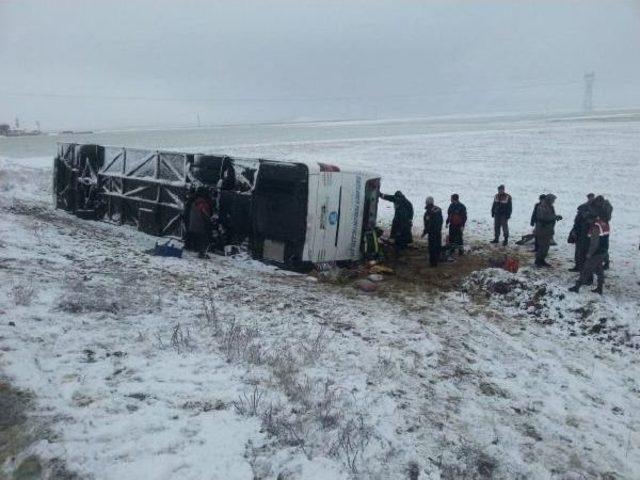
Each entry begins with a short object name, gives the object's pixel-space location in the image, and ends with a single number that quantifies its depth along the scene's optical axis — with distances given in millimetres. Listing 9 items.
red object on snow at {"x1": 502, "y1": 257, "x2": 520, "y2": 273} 11109
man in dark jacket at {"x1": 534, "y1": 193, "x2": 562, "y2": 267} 11406
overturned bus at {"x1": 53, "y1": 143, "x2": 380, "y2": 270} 11289
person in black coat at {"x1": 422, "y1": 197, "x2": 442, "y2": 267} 11750
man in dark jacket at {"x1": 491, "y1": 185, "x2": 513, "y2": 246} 13469
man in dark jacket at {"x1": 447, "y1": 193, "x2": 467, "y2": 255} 12977
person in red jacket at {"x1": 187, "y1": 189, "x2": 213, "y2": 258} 11945
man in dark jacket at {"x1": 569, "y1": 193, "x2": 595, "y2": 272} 10711
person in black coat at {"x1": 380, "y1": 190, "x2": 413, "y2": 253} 13173
